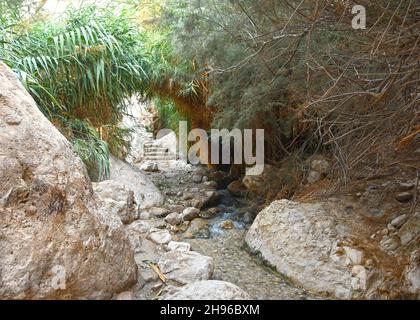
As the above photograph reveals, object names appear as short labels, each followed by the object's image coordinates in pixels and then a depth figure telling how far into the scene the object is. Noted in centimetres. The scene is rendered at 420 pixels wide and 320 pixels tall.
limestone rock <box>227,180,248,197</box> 404
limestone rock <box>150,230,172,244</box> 270
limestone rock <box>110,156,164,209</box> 368
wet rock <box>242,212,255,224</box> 330
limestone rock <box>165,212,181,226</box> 316
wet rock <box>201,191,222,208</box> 373
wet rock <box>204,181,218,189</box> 439
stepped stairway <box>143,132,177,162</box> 649
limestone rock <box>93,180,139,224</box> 293
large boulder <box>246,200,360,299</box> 209
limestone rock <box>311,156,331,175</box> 305
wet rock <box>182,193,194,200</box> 393
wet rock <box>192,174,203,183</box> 474
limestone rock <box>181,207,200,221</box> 327
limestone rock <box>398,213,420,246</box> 213
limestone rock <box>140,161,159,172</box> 548
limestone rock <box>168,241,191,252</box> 252
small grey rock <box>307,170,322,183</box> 308
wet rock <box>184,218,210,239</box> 294
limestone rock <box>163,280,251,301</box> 167
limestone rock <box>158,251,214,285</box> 208
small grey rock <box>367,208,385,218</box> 247
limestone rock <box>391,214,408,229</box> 226
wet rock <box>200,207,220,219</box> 343
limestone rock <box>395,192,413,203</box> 241
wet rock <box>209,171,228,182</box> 473
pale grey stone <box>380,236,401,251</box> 217
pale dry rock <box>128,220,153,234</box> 288
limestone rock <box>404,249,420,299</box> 190
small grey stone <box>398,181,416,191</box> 244
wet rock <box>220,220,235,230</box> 316
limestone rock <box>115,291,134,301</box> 184
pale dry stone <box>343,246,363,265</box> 213
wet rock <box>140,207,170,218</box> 336
